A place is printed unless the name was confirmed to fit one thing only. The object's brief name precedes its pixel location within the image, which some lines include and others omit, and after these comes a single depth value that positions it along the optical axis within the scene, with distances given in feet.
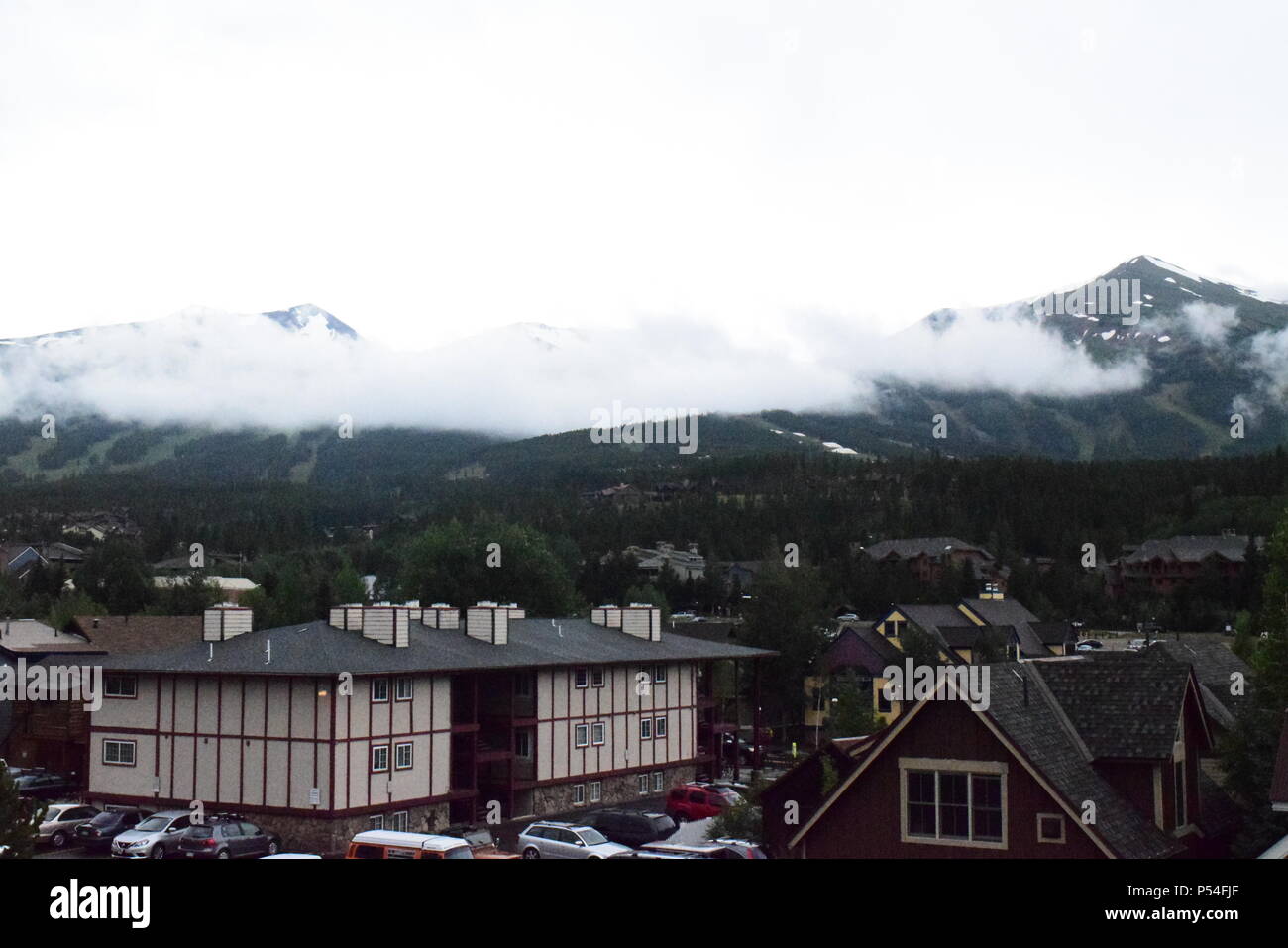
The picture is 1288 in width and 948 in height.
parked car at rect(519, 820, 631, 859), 116.88
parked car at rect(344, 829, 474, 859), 98.12
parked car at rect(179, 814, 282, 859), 115.96
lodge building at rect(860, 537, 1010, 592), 496.64
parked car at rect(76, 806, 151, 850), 128.77
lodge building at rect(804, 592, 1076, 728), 247.29
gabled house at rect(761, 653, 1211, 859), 66.90
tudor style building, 135.44
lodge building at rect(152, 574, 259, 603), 368.89
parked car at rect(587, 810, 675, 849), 130.52
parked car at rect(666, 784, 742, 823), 153.48
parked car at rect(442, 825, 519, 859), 109.40
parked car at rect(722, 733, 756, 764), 209.87
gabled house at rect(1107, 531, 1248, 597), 439.63
